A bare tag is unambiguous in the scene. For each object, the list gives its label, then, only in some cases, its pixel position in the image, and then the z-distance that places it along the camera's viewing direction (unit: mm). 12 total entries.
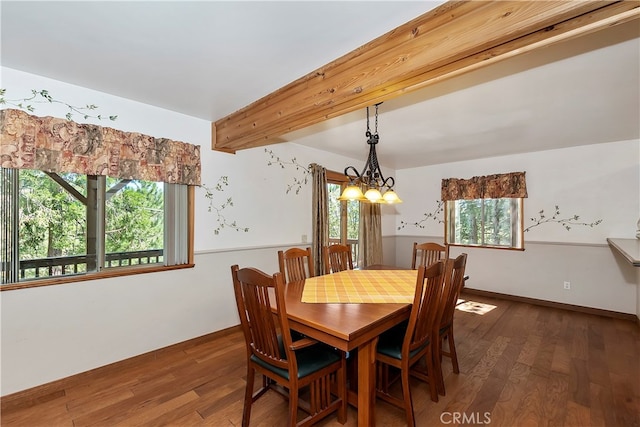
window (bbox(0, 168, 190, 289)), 2043
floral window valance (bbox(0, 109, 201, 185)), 1982
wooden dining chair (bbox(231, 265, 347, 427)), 1491
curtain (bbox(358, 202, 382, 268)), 4805
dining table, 1501
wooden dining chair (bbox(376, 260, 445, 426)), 1691
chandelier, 2398
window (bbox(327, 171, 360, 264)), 4496
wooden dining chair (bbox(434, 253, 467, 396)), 1949
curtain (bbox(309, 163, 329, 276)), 4027
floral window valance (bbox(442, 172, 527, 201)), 4332
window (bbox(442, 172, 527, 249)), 4422
